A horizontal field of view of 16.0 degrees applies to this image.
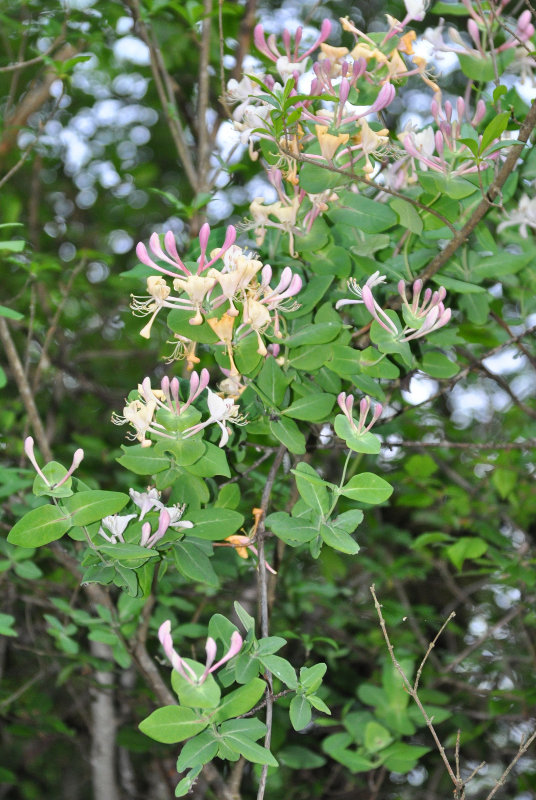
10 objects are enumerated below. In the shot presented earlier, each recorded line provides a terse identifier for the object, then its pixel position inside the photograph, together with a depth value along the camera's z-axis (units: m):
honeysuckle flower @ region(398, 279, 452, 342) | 1.11
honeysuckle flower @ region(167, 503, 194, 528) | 1.11
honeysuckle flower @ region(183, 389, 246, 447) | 1.09
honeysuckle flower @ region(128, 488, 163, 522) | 1.12
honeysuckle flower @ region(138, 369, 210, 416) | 1.09
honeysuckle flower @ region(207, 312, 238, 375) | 1.09
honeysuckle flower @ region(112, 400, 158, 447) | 1.08
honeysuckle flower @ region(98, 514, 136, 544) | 1.11
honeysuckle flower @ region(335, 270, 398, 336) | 1.11
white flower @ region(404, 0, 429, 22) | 1.21
